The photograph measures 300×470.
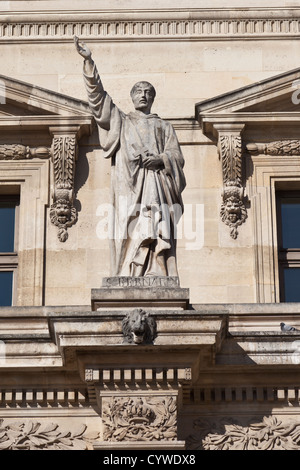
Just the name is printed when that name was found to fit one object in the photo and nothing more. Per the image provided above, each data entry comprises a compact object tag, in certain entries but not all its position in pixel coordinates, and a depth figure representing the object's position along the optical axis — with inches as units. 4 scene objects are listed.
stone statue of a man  783.7
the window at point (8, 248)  868.0
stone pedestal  766.5
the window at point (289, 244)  869.8
